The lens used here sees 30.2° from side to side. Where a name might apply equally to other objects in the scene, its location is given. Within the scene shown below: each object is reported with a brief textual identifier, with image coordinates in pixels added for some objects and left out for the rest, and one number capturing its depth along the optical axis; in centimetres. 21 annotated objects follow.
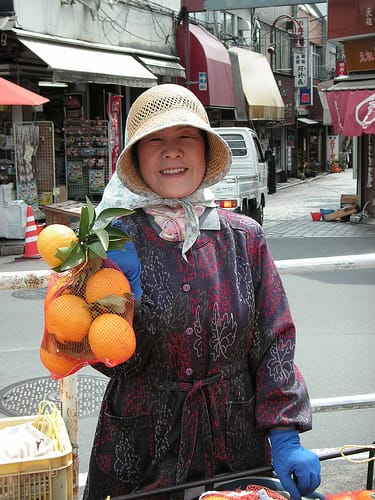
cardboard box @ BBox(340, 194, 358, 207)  1641
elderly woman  199
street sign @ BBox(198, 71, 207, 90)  1995
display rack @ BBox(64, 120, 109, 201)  1545
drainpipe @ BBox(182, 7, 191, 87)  1984
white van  1341
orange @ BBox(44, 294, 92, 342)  171
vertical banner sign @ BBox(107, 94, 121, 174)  1562
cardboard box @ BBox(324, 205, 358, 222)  1575
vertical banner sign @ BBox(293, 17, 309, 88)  2998
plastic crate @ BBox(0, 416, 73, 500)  188
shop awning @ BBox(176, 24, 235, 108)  2002
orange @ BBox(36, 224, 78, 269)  176
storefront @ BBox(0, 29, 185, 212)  1305
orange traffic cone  1112
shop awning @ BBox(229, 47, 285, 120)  2372
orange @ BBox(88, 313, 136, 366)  167
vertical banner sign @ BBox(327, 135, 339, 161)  4053
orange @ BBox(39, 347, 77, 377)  178
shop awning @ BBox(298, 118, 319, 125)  3434
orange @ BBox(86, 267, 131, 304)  172
